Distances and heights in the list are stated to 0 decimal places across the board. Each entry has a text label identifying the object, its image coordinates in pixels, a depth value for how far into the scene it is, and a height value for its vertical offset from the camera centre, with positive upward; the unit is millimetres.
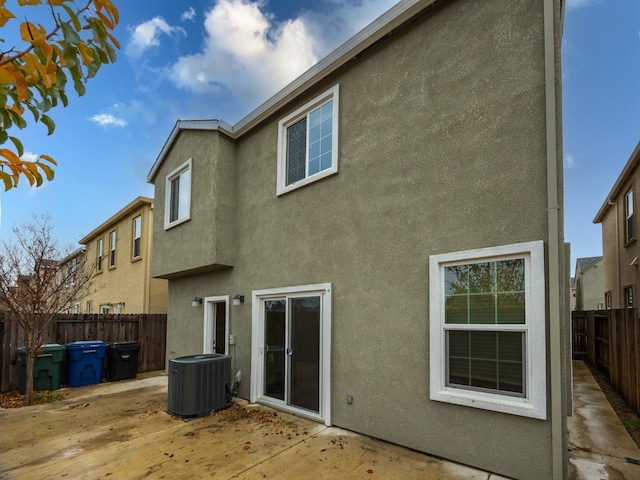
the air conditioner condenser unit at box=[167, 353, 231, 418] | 6582 -1939
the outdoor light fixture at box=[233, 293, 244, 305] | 8086 -454
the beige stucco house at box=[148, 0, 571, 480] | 4148 +553
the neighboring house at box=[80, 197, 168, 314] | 14164 +511
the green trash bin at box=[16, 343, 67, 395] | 8516 -2138
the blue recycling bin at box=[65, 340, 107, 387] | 9469 -2193
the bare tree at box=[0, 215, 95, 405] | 7879 -123
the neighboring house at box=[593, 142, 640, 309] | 12711 +1758
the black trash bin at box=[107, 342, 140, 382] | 10172 -2268
